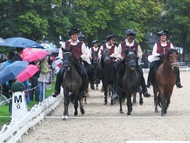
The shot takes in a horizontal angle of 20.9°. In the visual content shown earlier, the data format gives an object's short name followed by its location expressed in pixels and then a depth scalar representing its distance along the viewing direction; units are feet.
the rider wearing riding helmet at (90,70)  69.32
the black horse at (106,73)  74.69
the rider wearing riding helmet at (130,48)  60.85
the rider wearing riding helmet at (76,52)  59.34
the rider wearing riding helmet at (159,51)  61.52
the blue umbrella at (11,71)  47.75
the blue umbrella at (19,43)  68.03
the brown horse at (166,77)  58.18
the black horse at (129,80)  58.95
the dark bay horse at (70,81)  56.24
